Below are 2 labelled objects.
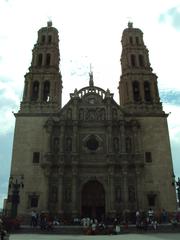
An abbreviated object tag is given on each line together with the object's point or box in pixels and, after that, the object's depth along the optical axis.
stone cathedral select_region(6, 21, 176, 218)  28.39
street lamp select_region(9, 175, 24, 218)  23.34
